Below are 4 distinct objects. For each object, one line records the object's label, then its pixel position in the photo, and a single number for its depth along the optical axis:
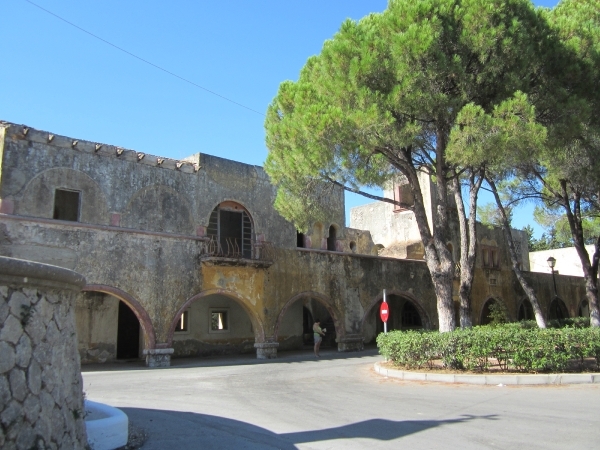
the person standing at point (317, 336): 19.86
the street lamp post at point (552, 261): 24.55
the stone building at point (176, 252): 15.79
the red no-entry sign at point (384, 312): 15.81
